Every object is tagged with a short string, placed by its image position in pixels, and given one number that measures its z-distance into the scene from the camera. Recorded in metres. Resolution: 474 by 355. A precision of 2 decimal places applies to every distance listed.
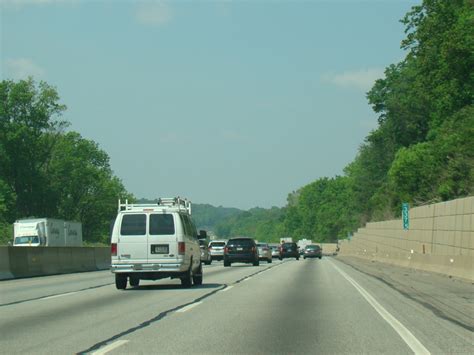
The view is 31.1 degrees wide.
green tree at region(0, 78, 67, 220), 99.62
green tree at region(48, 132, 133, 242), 111.56
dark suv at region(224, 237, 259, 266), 47.97
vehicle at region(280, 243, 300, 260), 74.69
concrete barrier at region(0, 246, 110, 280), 31.79
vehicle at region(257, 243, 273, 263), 58.59
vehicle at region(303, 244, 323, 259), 78.38
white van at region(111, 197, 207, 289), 23.22
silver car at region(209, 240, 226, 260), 61.75
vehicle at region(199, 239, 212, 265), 55.47
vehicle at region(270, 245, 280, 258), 79.93
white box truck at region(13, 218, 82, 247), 63.69
